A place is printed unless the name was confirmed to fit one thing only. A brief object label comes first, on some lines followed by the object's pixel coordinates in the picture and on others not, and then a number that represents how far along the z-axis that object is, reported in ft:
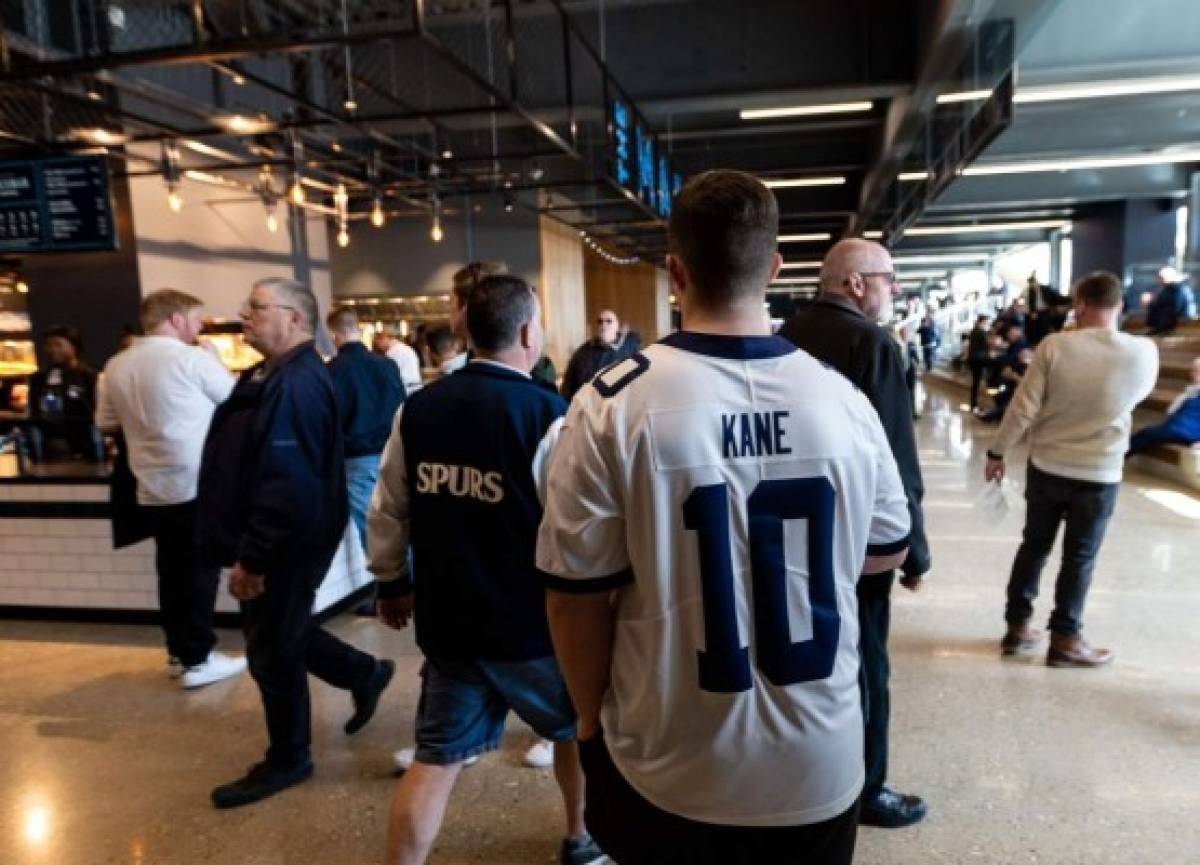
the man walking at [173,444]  11.14
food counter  13.80
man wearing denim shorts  5.88
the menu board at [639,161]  23.43
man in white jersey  3.60
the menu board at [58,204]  17.28
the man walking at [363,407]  13.14
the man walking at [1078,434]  10.40
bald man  6.88
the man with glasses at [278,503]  7.67
